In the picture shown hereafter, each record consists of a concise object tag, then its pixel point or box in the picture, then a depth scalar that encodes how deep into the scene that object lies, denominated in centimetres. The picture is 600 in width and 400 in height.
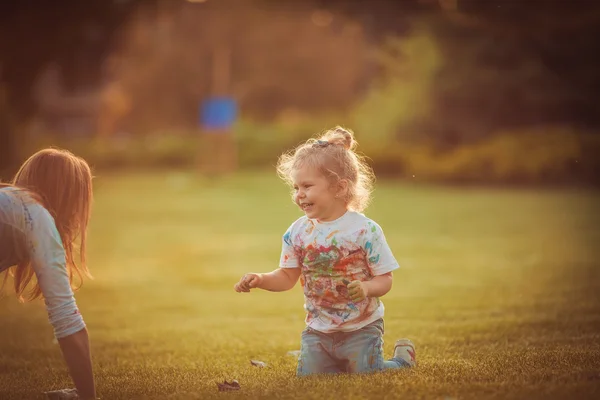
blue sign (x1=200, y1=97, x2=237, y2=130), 3628
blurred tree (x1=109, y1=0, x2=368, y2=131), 3694
